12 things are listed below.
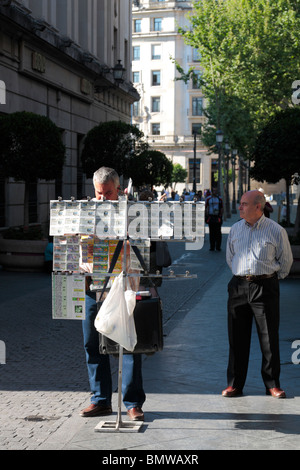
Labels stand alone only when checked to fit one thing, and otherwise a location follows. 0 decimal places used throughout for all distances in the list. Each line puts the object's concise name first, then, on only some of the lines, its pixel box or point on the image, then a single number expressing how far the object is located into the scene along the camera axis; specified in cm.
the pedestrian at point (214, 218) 2333
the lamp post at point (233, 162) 5513
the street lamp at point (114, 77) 3048
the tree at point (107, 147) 2764
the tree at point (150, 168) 2956
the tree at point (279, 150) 1866
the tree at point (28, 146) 1812
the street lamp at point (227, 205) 4629
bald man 714
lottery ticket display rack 604
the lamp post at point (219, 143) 4078
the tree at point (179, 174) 8991
